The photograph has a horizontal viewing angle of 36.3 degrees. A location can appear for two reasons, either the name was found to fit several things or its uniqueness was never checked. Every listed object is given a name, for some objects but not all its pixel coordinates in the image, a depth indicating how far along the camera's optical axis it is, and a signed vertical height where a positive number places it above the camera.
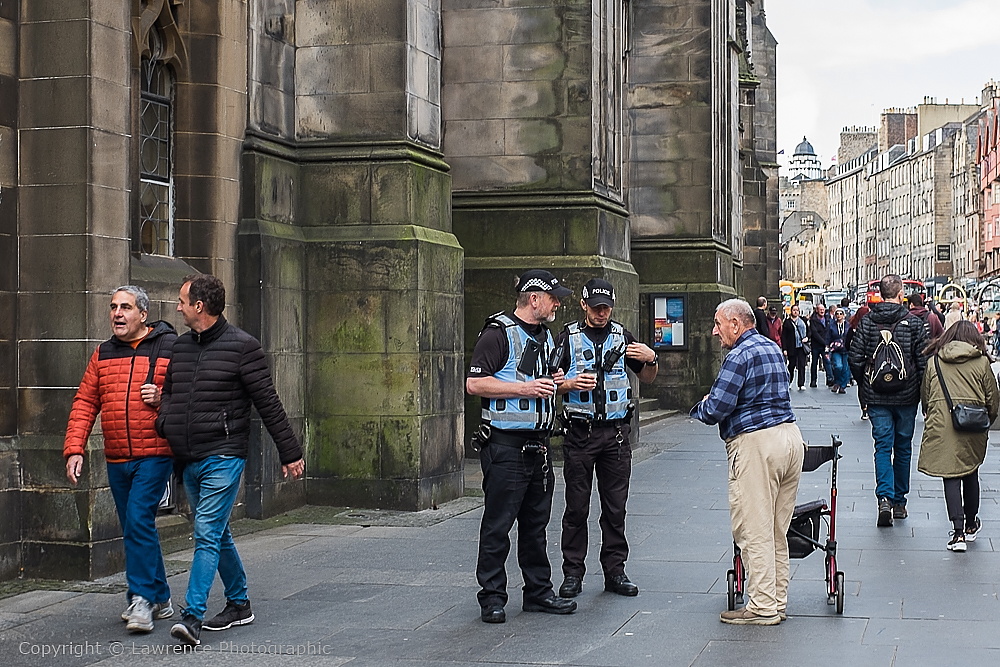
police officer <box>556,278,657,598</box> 8.70 -0.38
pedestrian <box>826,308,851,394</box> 31.12 +0.05
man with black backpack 11.44 -0.15
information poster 24.70 +0.62
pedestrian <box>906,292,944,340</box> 18.60 +0.52
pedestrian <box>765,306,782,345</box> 29.10 +0.65
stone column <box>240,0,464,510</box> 12.34 +0.93
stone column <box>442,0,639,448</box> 16.81 +2.43
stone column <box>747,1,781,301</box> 41.47 +7.07
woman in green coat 10.70 -0.46
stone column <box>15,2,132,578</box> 9.34 +0.70
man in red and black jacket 7.92 -0.35
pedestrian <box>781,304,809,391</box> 32.47 +0.33
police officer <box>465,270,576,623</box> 8.09 -0.40
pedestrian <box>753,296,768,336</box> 27.00 +0.81
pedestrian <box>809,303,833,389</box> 33.66 +0.40
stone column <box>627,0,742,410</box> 24.81 +3.06
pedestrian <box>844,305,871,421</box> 22.62 +0.54
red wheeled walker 8.20 -0.99
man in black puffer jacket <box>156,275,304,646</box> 7.67 -0.25
